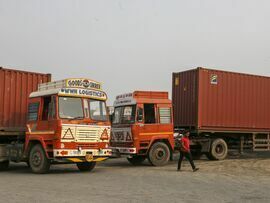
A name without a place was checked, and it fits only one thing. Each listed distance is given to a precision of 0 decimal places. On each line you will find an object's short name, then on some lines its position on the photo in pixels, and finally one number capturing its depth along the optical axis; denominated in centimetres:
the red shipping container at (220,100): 1964
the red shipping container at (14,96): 1507
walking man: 1539
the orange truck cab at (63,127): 1344
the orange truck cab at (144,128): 1684
